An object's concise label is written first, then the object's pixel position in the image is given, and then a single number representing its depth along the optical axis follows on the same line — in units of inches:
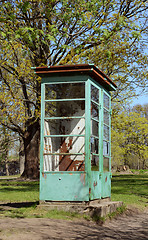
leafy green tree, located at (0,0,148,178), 644.1
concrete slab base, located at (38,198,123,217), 316.3
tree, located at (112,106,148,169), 2177.7
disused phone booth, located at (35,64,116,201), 327.3
